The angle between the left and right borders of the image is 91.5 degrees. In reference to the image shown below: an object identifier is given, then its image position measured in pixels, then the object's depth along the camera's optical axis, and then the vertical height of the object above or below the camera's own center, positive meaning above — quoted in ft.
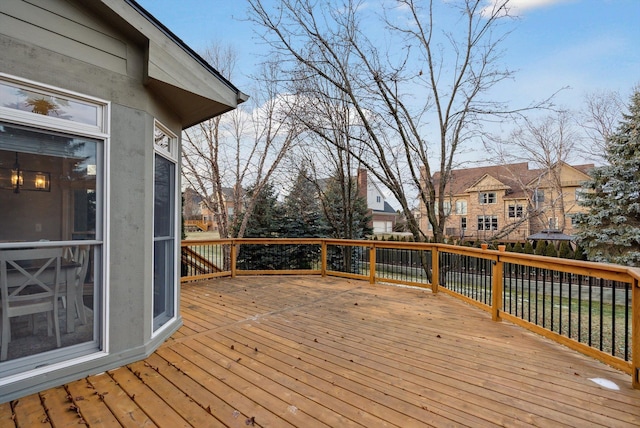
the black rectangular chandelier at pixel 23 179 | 7.23 +0.82
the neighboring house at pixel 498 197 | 69.82 +4.02
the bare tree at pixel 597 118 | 52.70 +16.65
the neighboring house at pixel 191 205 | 41.09 +1.35
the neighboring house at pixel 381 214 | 98.75 -0.19
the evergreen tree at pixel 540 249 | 41.96 -4.80
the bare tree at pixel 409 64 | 23.11 +11.68
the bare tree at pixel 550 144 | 56.34 +12.98
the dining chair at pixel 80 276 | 8.29 -1.69
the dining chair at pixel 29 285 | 7.27 -1.76
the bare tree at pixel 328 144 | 27.66 +6.67
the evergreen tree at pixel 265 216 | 36.88 -0.32
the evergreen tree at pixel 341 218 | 30.68 -0.56
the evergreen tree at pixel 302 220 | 34.19 -0.78
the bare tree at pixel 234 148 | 33.94 +7.26
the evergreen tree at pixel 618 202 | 35.24 +1.44
